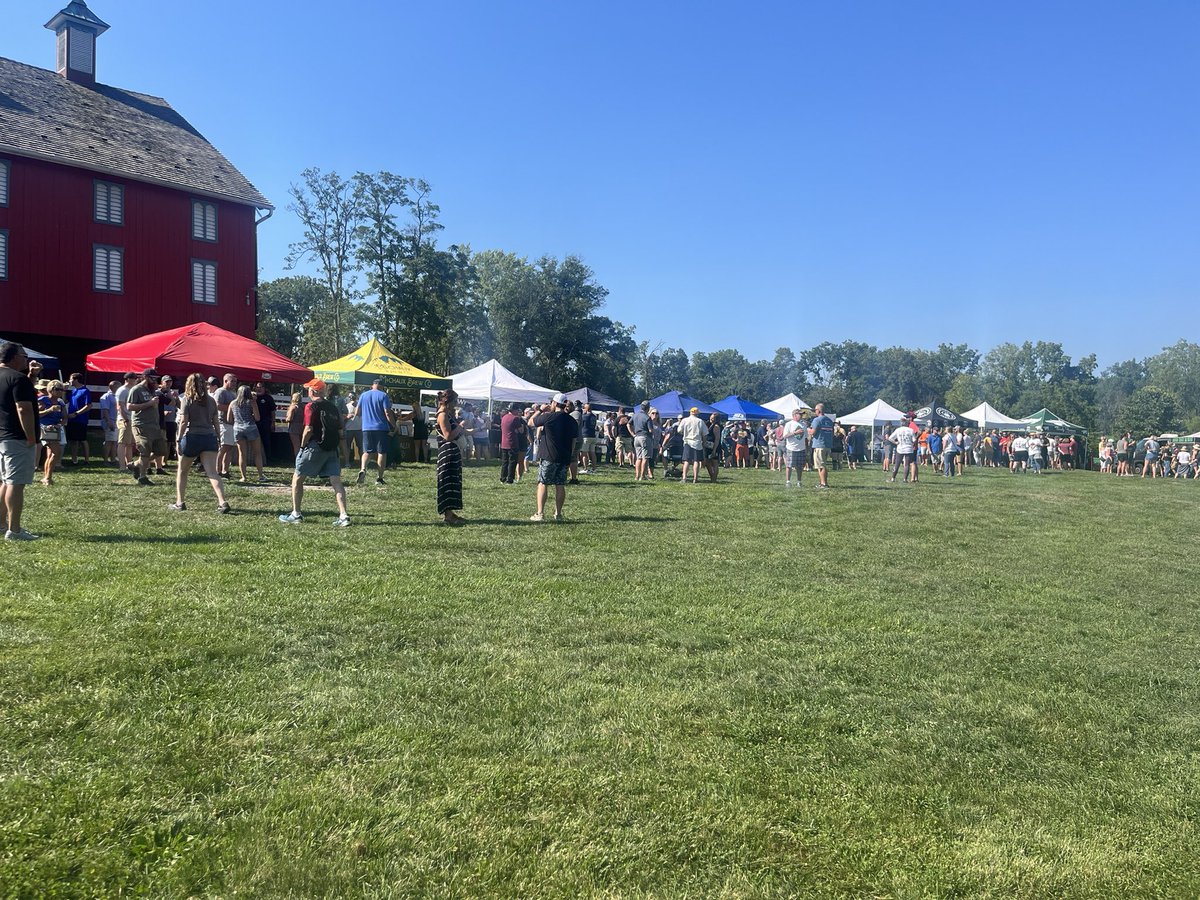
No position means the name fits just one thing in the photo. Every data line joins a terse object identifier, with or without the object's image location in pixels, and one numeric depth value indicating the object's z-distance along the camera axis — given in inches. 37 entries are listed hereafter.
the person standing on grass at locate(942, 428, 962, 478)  1060.5
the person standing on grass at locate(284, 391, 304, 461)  639.1
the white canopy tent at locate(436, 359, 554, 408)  965.2
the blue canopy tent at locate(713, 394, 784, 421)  1248.8
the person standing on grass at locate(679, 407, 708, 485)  716.7
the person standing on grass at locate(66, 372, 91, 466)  558.9
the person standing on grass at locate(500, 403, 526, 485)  629.9
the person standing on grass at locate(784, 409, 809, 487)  668.1
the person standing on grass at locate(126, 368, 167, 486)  484.1
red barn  1020.5
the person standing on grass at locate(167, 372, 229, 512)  374.0
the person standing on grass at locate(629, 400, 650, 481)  774.5
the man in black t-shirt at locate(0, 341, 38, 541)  289.6
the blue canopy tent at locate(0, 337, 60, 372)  737.0
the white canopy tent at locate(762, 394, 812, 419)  1366.9
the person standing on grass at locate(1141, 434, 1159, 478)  1325.0
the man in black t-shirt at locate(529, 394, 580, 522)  407.5
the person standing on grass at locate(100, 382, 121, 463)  574.2
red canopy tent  590.9
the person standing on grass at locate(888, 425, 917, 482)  836.0
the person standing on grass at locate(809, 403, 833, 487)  710.5
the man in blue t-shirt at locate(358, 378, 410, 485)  509.4
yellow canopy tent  825.5
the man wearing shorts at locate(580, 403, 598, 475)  834.8
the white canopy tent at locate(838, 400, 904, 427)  1460.0
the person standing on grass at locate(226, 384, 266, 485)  530.3
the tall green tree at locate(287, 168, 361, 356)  2000.5
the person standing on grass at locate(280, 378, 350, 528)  359.6
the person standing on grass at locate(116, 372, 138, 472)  525.0
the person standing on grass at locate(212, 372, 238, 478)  549.6
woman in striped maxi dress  387.9
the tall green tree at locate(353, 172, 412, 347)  2038.6
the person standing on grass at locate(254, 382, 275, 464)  674.2
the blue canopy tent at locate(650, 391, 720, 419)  1175.0
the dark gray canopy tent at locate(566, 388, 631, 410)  1188.5
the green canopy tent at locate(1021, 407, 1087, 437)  1774.1
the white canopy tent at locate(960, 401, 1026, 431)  1617.9
